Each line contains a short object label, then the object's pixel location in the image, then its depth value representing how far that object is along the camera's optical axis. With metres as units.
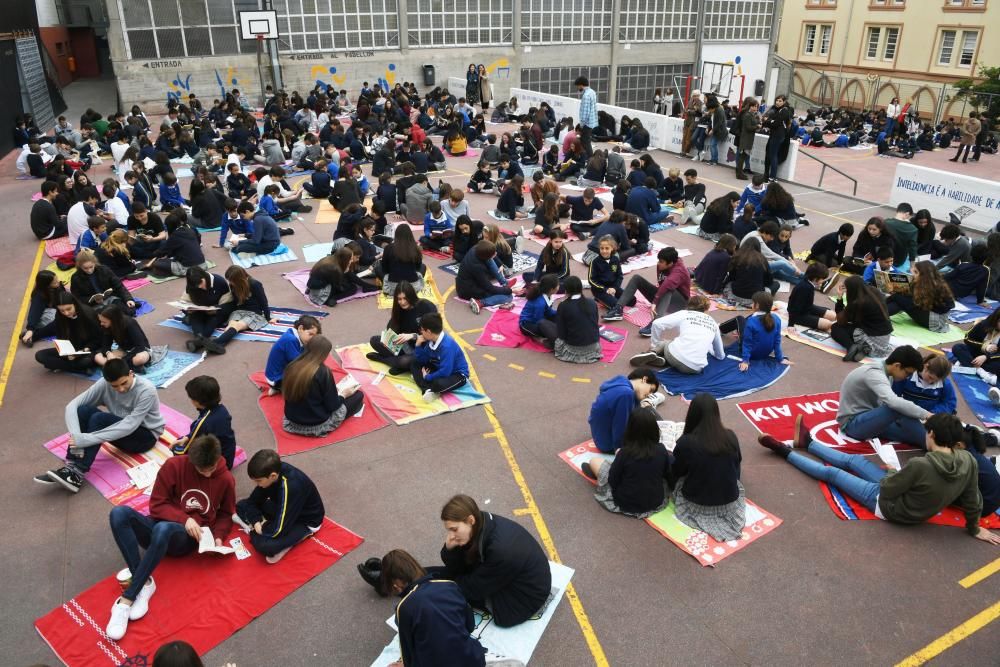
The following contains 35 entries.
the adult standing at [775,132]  19.11
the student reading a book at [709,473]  6.38
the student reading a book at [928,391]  7.77
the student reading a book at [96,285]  10.37
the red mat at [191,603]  5.39
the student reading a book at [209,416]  6.64
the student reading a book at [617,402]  7.22
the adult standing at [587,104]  23.72
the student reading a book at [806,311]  10.65
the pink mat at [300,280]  12.15
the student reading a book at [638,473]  6.39
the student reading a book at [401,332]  9.37
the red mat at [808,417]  7.94
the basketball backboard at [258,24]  29.91
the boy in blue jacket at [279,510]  6.01
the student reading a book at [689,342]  9.34
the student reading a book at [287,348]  8.25
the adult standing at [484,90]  33.41
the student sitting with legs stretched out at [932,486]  6.34
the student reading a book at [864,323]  9.81
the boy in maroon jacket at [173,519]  5.68
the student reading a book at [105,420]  7.11
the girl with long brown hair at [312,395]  7.74
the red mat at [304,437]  7.94
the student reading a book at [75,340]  9.38
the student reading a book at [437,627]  4.38
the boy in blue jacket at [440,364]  8.77
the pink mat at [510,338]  10.31
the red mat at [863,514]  6.73
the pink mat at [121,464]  7.07
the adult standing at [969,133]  26.88
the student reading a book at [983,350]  9.20
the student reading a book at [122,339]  9.14
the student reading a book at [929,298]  10.69
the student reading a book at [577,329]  9.55
